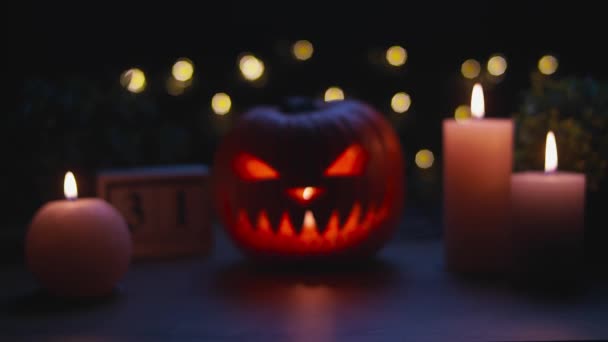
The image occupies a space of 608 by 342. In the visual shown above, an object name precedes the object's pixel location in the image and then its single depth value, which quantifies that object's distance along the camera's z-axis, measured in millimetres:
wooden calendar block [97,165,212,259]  1050
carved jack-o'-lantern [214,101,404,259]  996
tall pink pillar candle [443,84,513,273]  983
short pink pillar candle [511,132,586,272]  928
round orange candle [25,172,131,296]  926
